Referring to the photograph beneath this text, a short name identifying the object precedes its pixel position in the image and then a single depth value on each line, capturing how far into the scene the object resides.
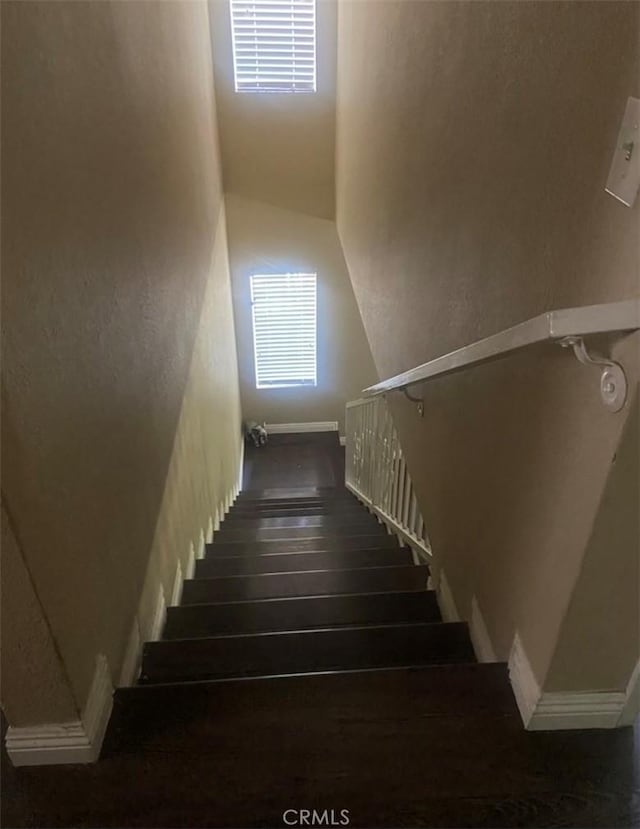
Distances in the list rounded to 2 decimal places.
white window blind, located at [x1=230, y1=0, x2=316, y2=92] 3.79
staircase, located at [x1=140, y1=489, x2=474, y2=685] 1.56
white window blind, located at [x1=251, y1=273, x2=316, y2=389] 5.73
